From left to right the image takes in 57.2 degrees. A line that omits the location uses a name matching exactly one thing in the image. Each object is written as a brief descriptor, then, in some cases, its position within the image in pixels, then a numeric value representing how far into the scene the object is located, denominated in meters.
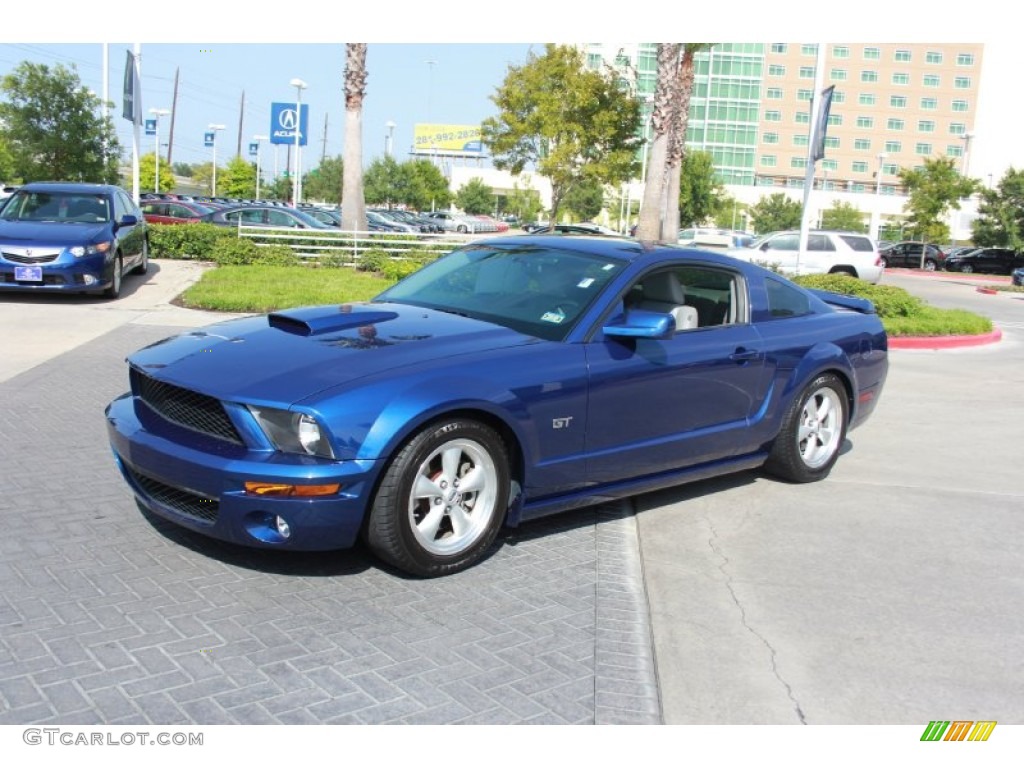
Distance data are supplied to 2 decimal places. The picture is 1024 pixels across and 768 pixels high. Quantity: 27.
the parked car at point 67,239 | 12.20
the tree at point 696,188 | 57.16
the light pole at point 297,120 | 37.22
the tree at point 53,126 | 27.31
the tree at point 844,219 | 70.94
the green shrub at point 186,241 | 18.81
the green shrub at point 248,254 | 18.61
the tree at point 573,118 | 36.25
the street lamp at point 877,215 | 81.75
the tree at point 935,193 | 46.12
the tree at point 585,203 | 67.75
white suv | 24.56
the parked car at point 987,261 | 44.31
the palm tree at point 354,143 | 21.16
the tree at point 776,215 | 70.62
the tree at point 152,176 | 65.30
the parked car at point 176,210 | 25.44
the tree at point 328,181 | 70.79
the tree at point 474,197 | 89.12
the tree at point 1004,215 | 46.72
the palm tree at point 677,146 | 25.50
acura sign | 37.56
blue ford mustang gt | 3.94
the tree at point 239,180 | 73.75
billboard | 110.25
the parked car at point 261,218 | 22.28
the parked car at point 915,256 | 45.22
